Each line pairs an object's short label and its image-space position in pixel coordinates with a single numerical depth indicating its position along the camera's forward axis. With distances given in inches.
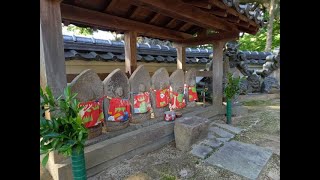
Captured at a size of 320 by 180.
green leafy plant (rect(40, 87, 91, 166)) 61.2
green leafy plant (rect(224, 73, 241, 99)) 191.8
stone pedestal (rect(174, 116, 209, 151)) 130.0
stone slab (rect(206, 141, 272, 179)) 103.7
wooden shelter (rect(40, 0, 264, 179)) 87.3
